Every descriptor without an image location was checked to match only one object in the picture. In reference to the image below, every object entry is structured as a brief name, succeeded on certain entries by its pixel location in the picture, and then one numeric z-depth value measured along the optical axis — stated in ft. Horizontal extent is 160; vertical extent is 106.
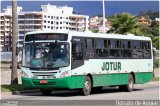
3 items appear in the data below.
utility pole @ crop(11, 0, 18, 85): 93.62
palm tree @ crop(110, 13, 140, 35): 188.65
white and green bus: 76.18
